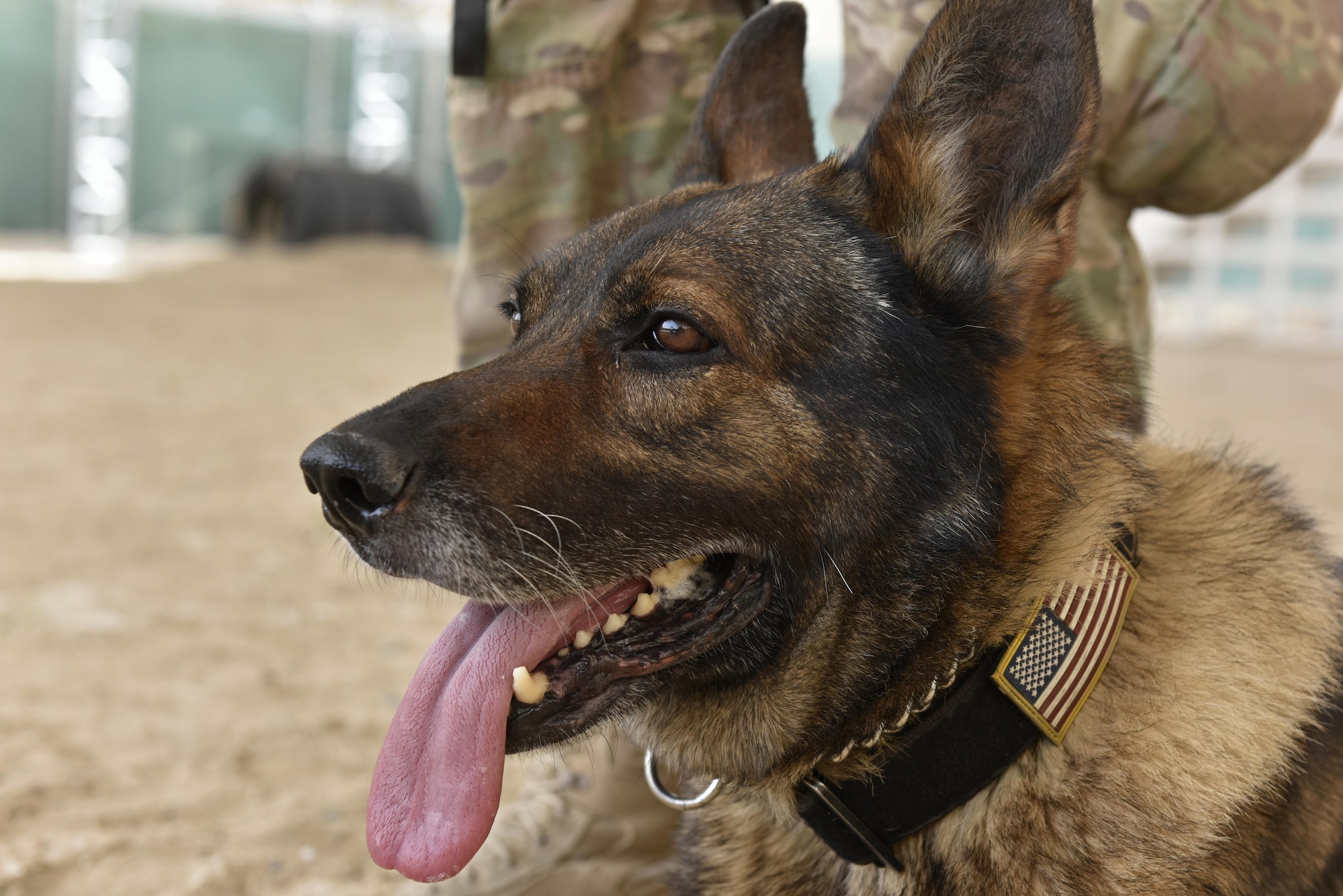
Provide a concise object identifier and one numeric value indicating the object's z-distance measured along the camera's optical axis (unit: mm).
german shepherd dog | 1515
